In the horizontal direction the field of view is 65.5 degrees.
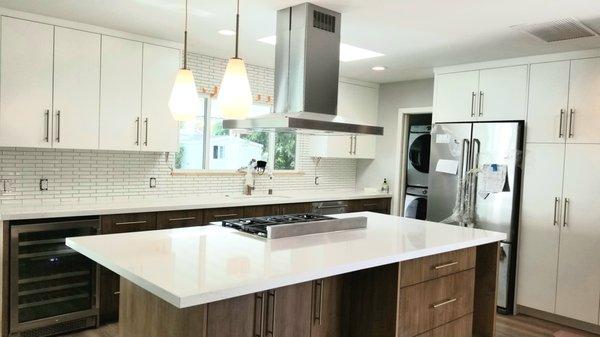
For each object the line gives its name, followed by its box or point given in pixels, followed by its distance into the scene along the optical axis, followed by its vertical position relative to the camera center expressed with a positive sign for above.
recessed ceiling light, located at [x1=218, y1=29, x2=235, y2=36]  3.74 +0.94
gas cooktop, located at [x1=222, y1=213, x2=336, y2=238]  2.69 -0.45
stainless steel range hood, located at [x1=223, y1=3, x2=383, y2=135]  3.00 +0.53
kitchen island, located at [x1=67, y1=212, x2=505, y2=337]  1.87 -0.62
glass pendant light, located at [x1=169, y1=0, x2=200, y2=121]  2.26 +0.24
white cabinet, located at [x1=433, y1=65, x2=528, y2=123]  4.38 +0.63
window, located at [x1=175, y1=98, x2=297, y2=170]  4.79 +0.03
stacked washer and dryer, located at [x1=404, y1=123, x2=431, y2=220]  5.66 -0.18
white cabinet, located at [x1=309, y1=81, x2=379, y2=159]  5.77 +0.42
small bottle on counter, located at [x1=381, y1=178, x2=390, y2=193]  6.05 -0.43
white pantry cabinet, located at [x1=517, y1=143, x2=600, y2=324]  3.93 -0.61
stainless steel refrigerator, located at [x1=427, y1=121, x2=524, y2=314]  4.31 -0.21
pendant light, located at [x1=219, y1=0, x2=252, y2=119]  2.19 +0.27
